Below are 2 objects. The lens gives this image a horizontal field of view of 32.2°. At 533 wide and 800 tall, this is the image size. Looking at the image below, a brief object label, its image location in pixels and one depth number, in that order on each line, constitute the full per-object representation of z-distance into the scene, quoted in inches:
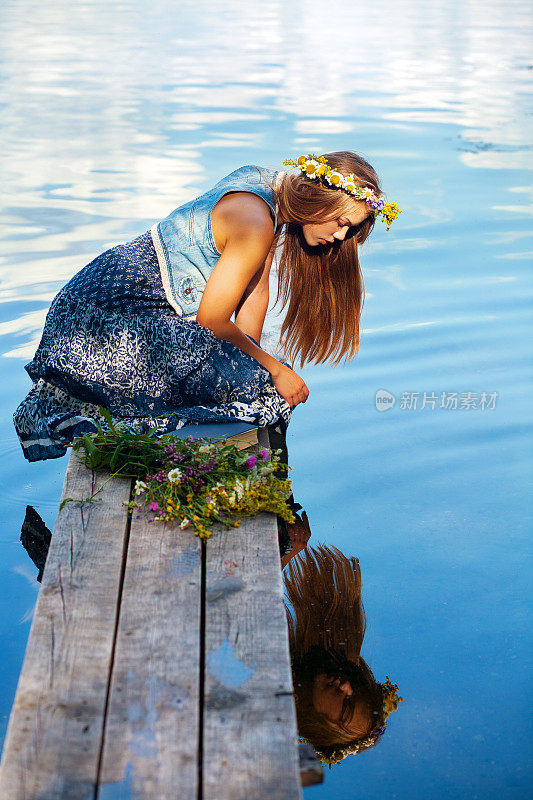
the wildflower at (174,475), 120.9
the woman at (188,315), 152.6
